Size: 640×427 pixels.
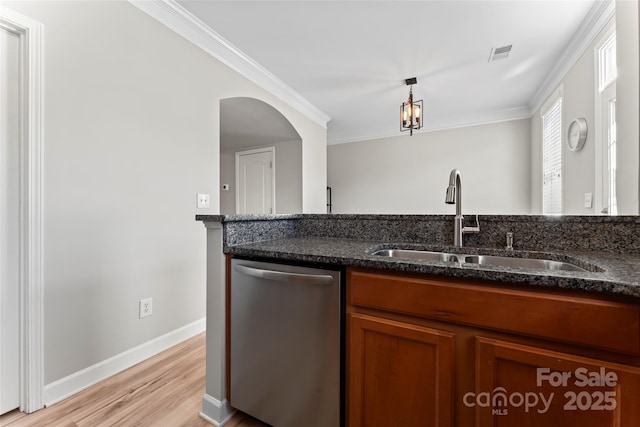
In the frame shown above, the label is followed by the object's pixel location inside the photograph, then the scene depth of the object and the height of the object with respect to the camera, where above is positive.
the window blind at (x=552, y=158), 3.06 +0.69
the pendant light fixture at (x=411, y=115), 2.84 +1.07
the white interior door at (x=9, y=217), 1.28 -0.01
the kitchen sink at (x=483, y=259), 1.08 -0.20
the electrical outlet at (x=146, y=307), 1.81 -0.63
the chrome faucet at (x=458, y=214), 1.26 +0.00
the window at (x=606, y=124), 1.99 +0.70
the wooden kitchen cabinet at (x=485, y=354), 0.67 -0.40
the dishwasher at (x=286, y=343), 1.02 -0.53
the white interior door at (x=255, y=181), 4.38 +0.58
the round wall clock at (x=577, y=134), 2.35 +0.74
